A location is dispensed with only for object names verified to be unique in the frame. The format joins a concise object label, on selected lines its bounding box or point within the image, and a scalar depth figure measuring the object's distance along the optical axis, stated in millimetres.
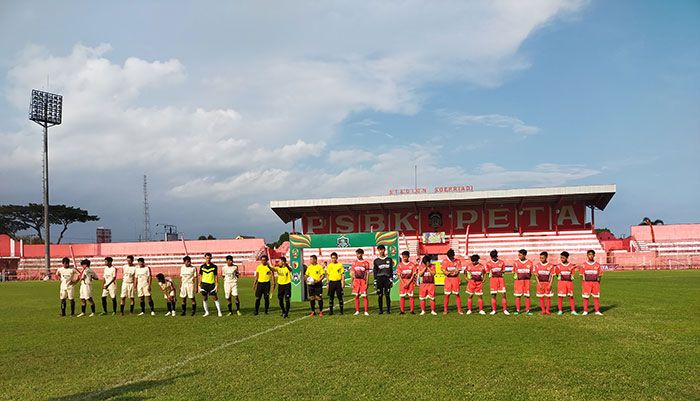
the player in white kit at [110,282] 17398
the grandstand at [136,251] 57031
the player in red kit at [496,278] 15070
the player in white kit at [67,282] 17344
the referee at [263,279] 15922
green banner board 21188
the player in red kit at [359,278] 15758
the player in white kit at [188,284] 16703
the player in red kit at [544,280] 14719
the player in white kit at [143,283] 17406
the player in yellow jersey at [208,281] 16281
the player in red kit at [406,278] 15508
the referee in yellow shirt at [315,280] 15609
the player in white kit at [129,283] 17547
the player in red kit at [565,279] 14625
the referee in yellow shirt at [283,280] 15586
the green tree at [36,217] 77125
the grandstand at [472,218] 50438
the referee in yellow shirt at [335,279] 15828
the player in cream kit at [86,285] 17188
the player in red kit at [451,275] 15219
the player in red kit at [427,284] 15234
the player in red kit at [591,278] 14539
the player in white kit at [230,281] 16781
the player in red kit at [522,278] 14977
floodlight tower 52938
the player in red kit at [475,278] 15062
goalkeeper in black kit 15750
